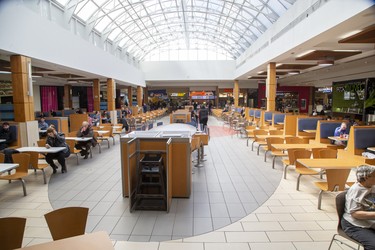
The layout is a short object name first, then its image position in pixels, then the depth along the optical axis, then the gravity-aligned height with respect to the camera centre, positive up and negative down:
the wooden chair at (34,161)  5.21 -1.24
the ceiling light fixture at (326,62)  11.09 +1.85
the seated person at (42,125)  8.86 -0.82
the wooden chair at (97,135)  7.92 -1.10
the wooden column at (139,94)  24.80 +0.85
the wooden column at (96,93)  15.45 +0.60
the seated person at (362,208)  2.40 -1.07
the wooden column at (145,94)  29.77 +1.07
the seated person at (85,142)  7.36 -1.18
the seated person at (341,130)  6.61 -0.76
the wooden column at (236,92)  23.46 +1.02
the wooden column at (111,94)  15.60 +0.58
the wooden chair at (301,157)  4.73 -1.08
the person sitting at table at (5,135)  6.66 -0.88
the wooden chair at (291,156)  5.01 -1.10
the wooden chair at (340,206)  2.61 -1.11
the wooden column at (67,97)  21.81 +0.54
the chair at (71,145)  6.70 -1.16
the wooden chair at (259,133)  7.43 -0.99
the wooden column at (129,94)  24.59 +0.89
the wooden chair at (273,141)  6.21 -1.01
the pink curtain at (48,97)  21.15 +0.52
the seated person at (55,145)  5.86 -1.02
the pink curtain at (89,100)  26.45 +0.32
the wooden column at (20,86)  7.08 +0.50
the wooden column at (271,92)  11.73 +0.50
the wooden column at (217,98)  28.84 +0.54
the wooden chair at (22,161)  4.80 -1.14
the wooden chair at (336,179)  3.72 -1.18
